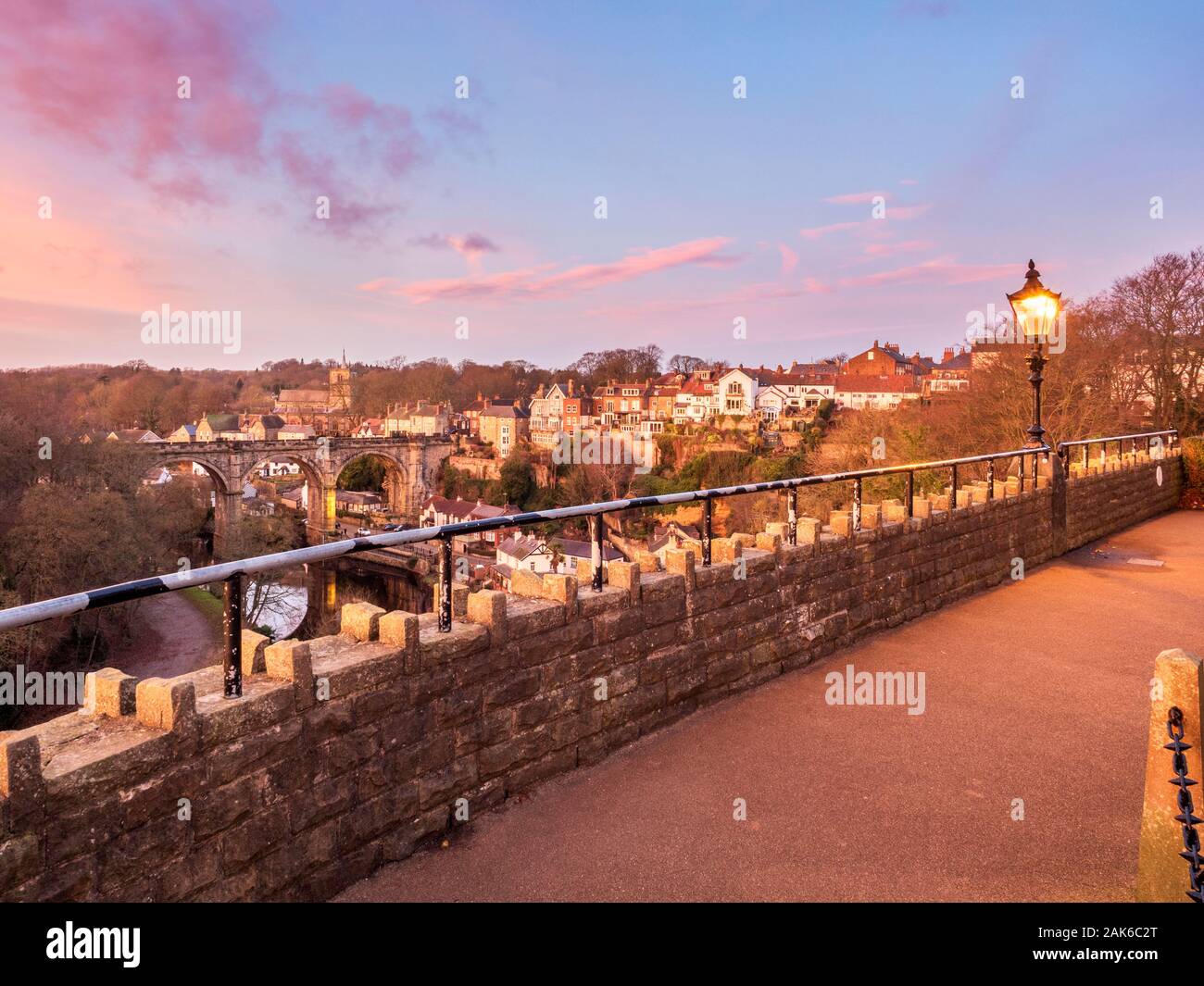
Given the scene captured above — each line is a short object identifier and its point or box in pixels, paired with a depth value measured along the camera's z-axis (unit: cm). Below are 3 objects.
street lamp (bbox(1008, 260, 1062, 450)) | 885
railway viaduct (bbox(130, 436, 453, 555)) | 5679
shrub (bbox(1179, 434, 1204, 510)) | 1412
